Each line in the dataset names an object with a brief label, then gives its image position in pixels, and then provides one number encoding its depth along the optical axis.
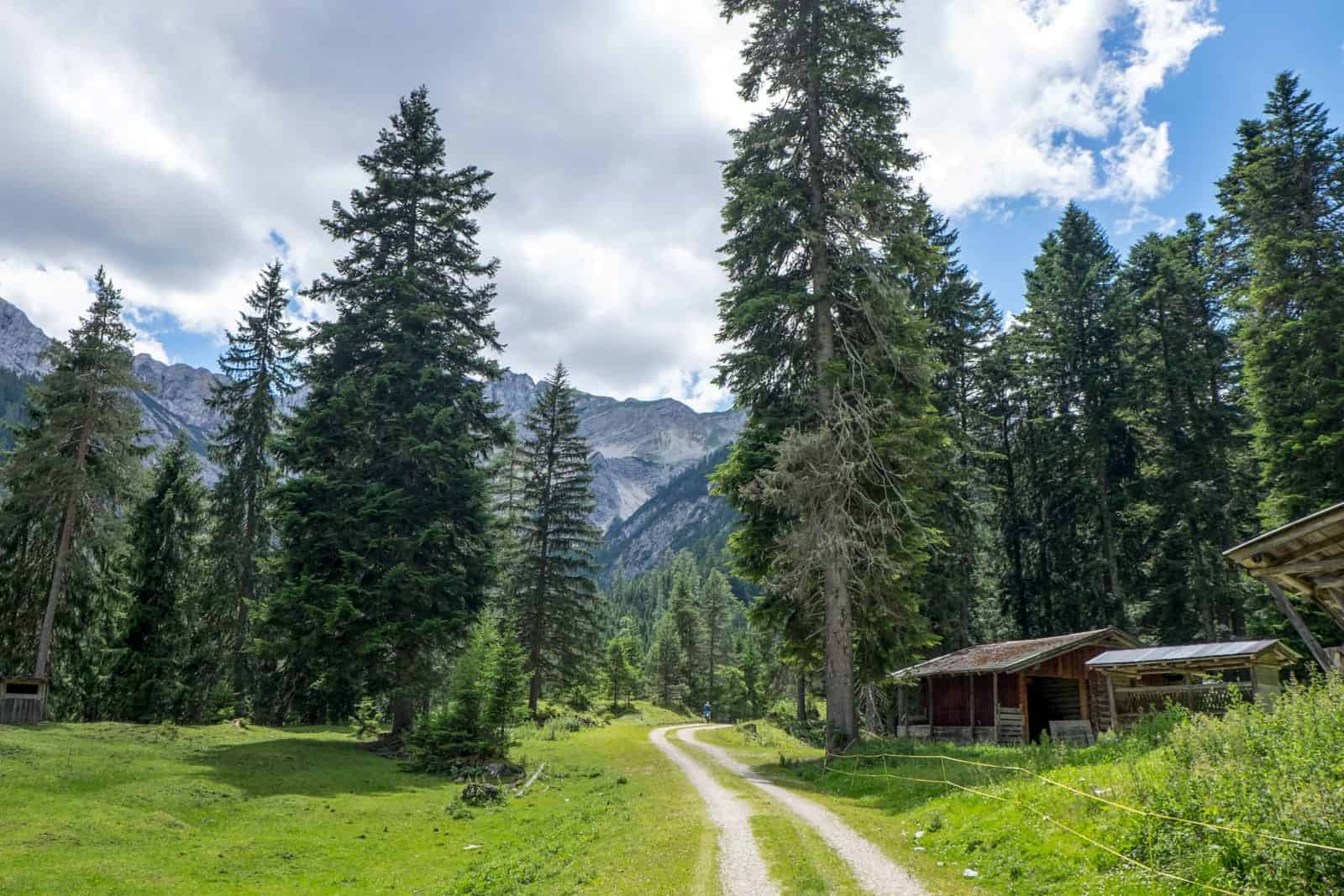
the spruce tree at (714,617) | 86.44
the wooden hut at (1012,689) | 26.36
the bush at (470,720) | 22.89
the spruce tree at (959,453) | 34.44
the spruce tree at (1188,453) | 35.41
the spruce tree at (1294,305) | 26.36
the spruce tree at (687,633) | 78.88
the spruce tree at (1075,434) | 40.12
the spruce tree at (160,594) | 31.77
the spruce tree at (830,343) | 20.94
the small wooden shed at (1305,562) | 10.14
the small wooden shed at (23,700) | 24.78
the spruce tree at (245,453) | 34.72
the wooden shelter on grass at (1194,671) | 19.34
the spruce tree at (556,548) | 41.19
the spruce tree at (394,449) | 25.52
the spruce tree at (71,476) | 28.95
